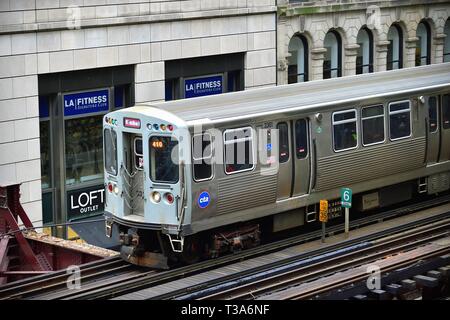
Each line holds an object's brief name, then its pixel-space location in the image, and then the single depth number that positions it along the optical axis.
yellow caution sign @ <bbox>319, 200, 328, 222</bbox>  22.70
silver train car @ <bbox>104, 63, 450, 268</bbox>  20.69
